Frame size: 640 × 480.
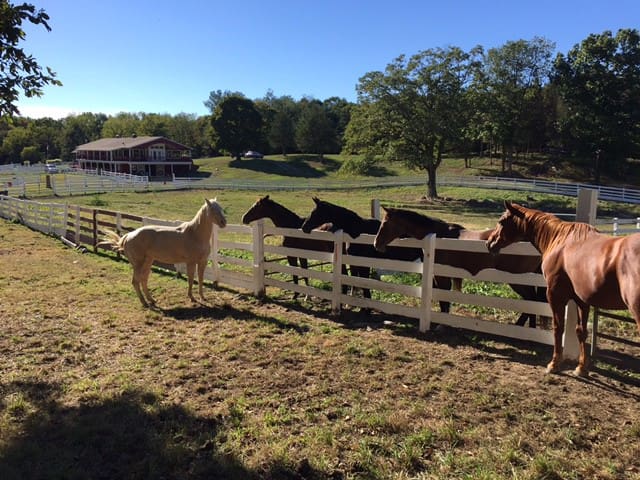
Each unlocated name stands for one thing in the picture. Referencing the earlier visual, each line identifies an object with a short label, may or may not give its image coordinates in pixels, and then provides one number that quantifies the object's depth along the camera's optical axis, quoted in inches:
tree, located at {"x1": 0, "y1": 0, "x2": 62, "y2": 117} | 182.1
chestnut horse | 153.4
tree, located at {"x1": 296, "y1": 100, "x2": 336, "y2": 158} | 3115.2
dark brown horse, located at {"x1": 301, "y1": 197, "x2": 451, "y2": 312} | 291.0
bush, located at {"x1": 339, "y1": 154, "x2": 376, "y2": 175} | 1453.0
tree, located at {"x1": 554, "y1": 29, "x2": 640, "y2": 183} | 1887.3
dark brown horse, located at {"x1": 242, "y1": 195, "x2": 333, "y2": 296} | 350.3
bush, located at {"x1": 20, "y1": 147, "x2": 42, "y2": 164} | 3560.5
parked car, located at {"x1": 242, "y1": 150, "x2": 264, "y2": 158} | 3208.7
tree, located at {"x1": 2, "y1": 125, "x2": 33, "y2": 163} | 3547.7
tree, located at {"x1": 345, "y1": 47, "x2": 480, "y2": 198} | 1378.0
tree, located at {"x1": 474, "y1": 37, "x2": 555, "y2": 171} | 2170.3
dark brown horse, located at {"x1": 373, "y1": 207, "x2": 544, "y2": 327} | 236.4
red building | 2554.1
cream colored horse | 313.1
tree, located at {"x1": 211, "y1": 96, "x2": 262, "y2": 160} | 2891.2
